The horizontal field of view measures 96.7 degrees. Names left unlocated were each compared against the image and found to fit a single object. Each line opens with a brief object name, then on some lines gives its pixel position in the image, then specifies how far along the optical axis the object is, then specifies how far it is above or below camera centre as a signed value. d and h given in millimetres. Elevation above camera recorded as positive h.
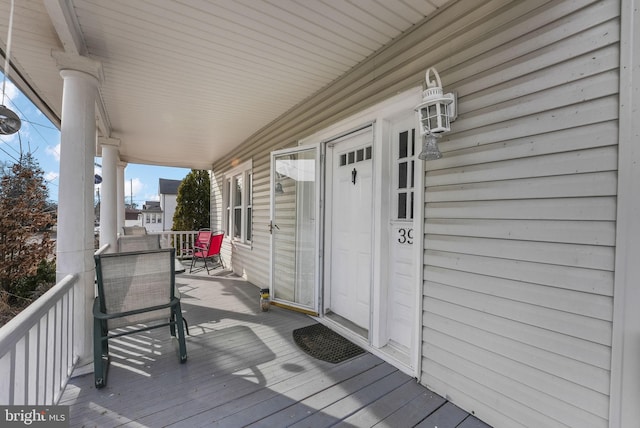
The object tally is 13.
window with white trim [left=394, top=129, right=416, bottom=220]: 2383 +323
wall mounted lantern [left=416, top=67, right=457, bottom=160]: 1797 +622
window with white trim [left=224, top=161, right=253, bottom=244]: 5559 +144
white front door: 2832 -148
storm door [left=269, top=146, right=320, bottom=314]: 3400 -219
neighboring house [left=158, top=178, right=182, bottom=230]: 23156 +799
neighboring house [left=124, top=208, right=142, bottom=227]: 30031 -839
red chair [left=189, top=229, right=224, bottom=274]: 5965 -815
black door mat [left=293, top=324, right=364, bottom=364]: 2475 -1263
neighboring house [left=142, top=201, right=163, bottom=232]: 25297 -862
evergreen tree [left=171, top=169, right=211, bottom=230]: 10438 +184
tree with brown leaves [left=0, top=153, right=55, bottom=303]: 3797 -289
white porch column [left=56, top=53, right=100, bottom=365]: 2146 +108
